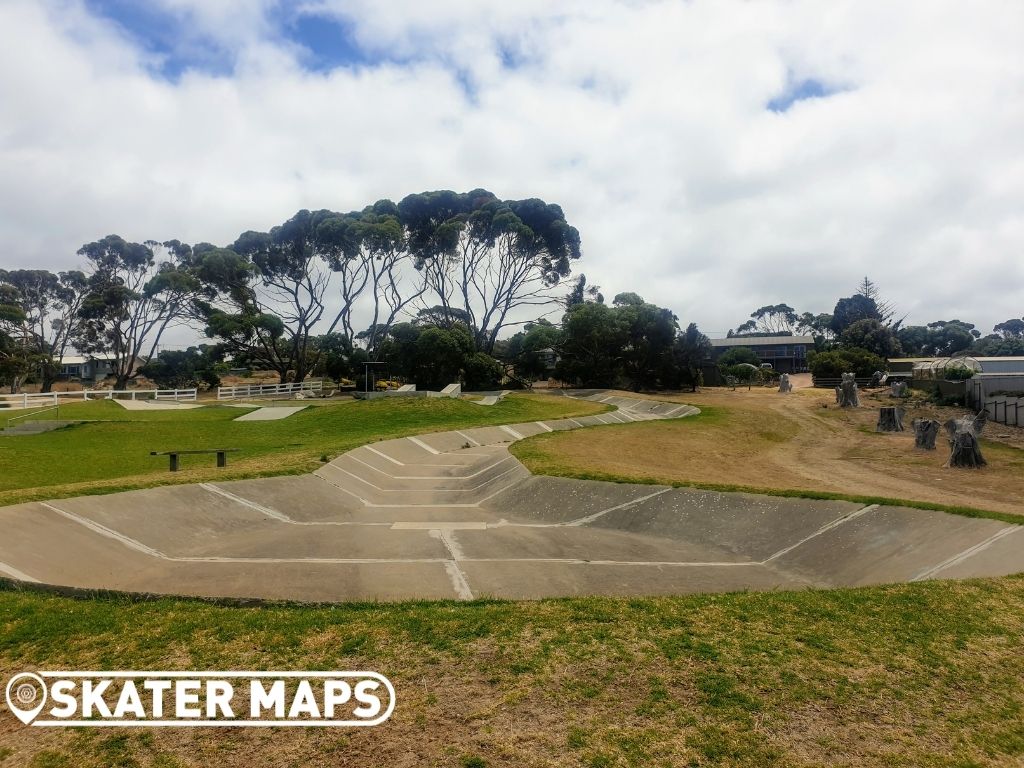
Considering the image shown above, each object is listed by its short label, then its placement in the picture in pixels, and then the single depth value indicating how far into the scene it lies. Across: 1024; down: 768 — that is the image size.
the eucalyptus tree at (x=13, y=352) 46.97
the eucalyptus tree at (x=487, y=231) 59.38
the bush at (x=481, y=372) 48.56
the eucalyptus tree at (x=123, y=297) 54.59
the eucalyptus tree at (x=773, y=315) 148.50
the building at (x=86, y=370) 80.12
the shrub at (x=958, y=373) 39.06
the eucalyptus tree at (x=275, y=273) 53.53
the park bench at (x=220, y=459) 14.25
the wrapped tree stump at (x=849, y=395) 36.94
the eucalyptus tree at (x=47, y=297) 62.59
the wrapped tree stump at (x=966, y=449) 17.41
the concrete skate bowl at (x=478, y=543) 7.28
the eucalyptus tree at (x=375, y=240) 53.66
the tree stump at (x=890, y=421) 28.02
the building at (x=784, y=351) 89.19
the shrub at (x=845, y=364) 56.94
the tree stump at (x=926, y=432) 21.18
